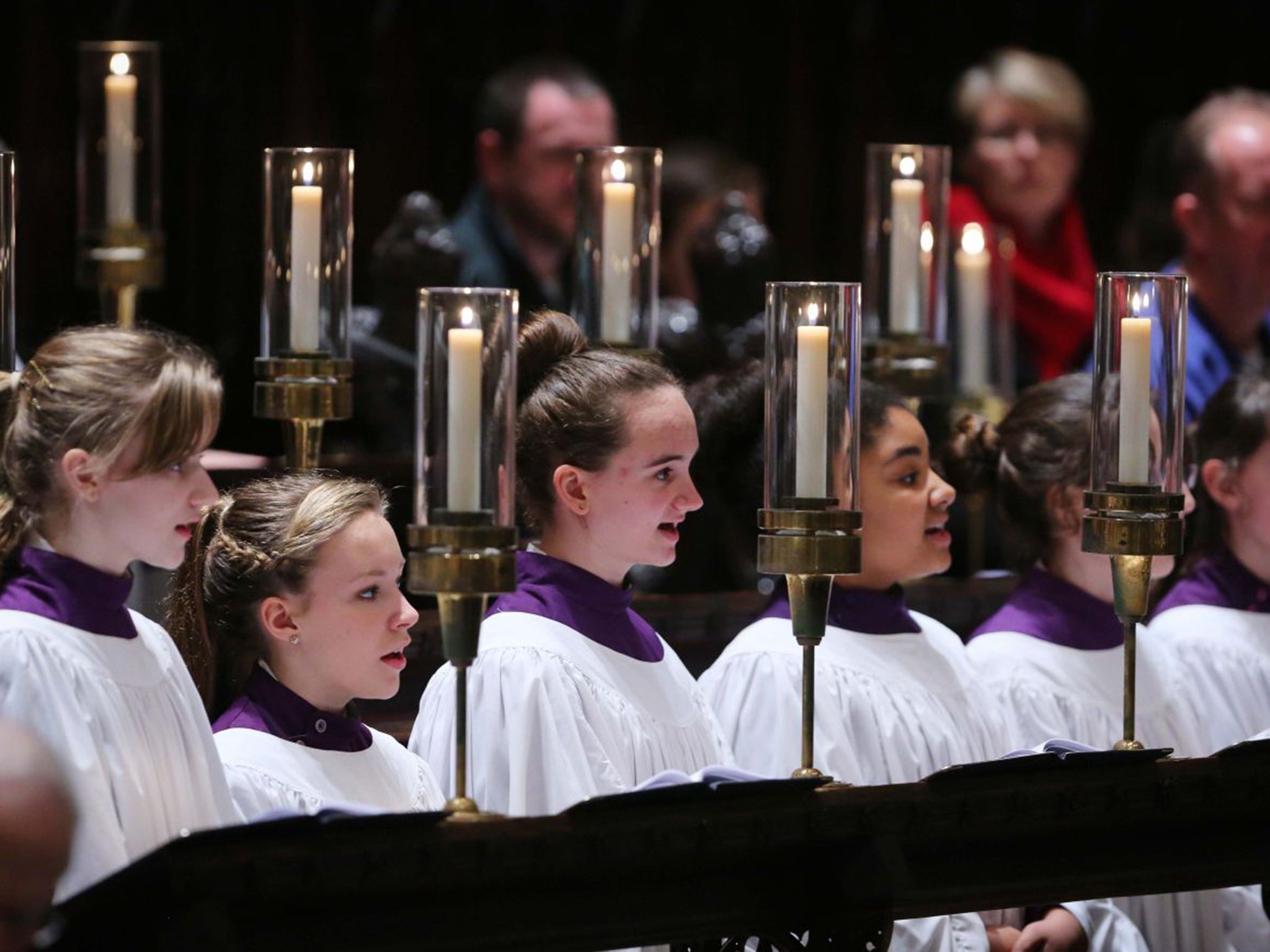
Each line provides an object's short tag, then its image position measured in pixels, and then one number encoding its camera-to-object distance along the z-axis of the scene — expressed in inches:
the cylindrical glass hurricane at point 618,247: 350.9
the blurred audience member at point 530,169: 485.7
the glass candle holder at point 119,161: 362.6
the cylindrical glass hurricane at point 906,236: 387.9
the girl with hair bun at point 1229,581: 352.8
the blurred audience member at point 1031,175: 539.2
